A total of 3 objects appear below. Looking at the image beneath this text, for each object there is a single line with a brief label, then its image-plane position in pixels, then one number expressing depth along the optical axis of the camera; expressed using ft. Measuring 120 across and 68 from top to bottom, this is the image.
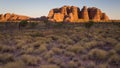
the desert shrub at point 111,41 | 49.16
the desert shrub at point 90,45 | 45.37
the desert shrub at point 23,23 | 135.06
